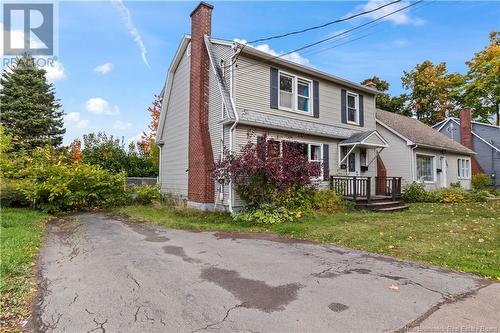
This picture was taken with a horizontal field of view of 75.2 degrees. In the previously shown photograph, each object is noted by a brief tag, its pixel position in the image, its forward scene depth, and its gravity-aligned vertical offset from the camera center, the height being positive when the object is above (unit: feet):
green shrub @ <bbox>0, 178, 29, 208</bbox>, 42.61 -2.60
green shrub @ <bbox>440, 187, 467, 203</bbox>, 55.63 -4.01
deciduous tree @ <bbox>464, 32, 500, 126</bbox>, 86.74 +24.85
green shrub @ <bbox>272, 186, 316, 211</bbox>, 37.18 -2.97
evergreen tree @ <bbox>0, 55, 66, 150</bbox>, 94.48 +20.37
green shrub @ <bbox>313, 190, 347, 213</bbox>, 40.96 -3.69
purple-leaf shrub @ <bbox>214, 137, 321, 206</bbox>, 34.35 +0.28
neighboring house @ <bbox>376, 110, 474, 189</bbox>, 60.13 +3.70
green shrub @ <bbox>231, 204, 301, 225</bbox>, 34.04 -4.52
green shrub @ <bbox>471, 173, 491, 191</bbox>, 78.74 -2.06
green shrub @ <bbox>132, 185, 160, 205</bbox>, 52.95 -3.45
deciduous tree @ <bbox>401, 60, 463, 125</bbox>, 117.19 +29.53
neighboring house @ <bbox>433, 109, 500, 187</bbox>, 90.02 +8.55
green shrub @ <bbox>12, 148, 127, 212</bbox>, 41.29 -1.36
